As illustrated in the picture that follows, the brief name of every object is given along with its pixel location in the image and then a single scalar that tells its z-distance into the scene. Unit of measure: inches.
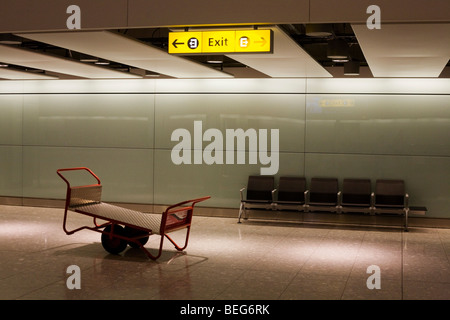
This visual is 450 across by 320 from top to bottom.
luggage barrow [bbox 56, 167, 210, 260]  329.4
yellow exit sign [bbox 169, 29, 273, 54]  296.8
